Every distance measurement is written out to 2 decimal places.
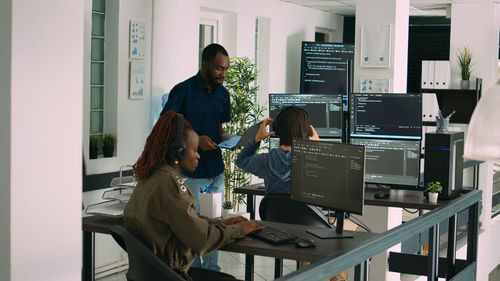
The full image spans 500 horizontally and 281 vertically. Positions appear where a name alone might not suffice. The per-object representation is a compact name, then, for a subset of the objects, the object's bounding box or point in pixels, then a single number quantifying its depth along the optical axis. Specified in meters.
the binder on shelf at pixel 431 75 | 8.38
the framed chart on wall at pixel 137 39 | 6.00
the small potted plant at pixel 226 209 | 3.72
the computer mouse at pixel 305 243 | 3.18
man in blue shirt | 4.71
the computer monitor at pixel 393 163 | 4.86
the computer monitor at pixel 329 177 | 3.31
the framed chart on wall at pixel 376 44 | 6.13
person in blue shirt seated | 4.07
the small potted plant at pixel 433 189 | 4.42
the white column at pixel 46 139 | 2.92
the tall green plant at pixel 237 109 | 7.46
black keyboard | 3.23
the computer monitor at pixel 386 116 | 4.84
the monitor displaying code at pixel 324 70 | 9.52
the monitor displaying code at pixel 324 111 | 5.28
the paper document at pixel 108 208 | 3.58
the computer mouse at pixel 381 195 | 4.61
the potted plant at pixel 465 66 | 8.32
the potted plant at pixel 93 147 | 5.73
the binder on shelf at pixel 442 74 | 8.32
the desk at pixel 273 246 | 3.10
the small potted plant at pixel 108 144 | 5.88
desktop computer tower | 4.47
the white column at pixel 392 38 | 6.13
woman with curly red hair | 2.93
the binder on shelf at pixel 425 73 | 8.41
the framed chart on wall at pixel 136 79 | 6.04
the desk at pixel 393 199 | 4.39
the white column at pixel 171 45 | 6.31
